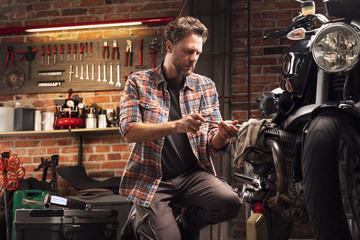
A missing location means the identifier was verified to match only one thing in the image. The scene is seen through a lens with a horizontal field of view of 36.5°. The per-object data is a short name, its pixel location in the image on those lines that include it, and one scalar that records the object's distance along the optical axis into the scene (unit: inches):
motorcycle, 70.7
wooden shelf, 185.7
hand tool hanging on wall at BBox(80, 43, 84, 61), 201.8
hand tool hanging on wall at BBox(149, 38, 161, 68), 193.8
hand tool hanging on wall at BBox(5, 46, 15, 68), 208.8
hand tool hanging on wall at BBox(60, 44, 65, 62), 203.9
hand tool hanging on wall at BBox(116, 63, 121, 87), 197.1
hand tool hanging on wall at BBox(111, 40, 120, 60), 198.8
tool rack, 197.2
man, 101.2
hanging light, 193.5
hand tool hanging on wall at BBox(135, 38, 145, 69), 195.6
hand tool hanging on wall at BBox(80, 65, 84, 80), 201.0
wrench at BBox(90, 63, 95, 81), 200.5
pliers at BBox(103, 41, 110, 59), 199.5
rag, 88.4
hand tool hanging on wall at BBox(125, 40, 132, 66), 197.0
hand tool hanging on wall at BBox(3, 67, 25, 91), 206.7
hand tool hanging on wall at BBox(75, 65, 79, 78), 201.3
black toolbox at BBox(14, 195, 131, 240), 133.1
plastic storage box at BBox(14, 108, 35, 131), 194.4
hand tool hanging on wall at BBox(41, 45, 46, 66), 205.6
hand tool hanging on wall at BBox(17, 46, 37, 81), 206.5
